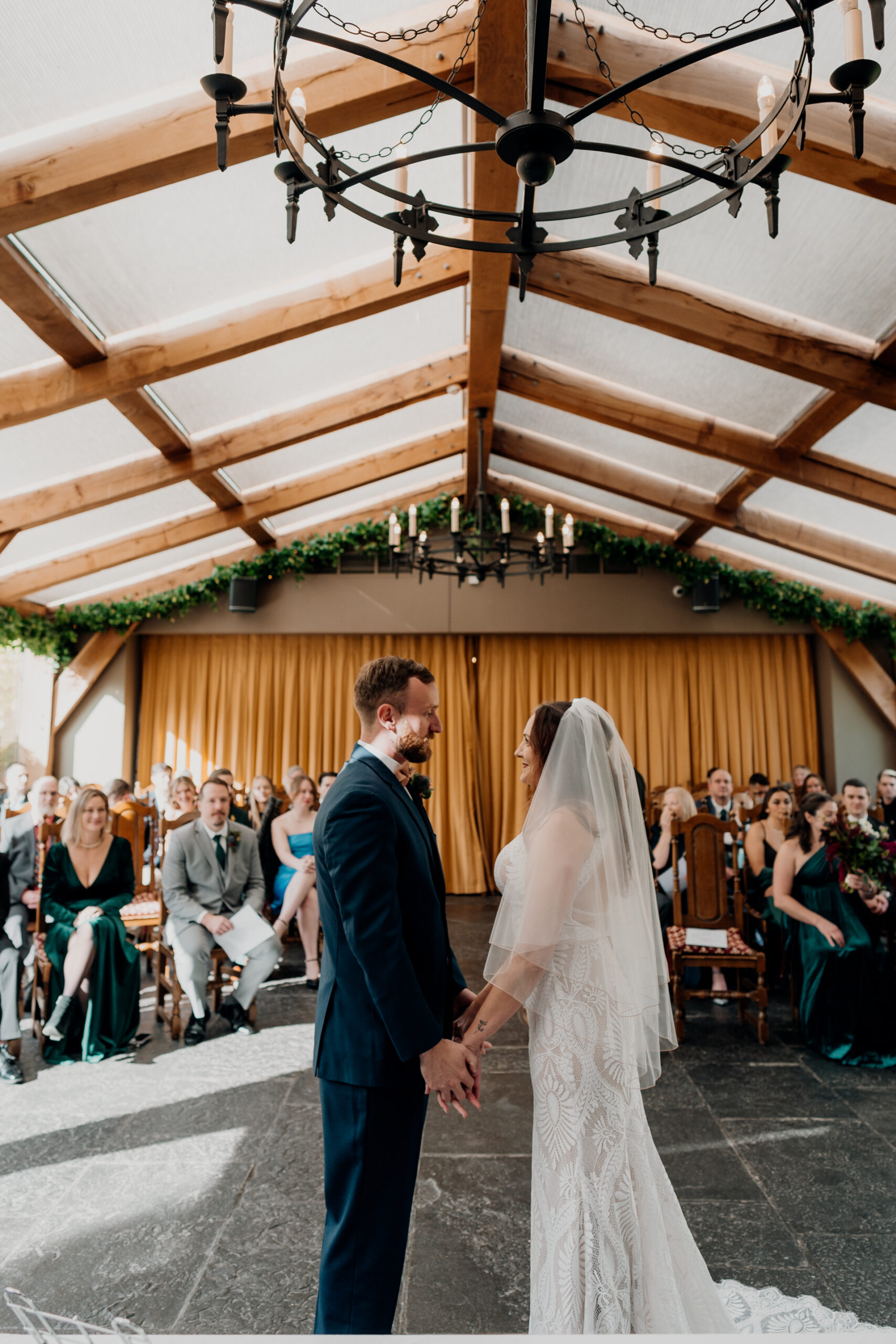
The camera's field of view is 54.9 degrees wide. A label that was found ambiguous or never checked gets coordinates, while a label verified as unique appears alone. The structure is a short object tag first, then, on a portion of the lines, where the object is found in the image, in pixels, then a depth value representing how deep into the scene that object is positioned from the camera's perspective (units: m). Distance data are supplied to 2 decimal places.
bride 1.83
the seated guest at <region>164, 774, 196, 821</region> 5.86
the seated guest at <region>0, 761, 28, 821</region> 7.19
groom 1.81
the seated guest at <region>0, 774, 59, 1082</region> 4.08
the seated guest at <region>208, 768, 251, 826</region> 6.69
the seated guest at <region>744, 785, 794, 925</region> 5.69
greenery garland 9.30
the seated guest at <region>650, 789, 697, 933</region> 5.33
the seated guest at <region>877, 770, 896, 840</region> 7.36
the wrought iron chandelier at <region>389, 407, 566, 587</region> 6.18
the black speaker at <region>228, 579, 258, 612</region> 9.39
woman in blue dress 5.68
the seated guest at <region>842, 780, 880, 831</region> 5.67
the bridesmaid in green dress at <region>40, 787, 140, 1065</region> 4.29
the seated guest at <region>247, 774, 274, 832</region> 7.75
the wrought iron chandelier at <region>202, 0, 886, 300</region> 1.52
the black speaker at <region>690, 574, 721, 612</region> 9.24
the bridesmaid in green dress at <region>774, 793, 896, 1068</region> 4.27
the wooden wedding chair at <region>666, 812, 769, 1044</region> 4.63
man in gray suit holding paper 4.57
